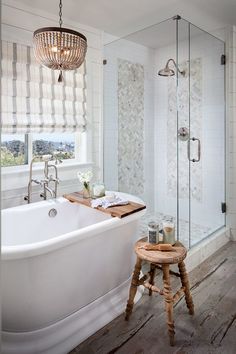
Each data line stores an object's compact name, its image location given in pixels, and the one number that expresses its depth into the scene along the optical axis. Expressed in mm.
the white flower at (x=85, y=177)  2668
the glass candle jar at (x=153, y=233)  2004
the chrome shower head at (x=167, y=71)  3528
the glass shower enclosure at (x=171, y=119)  3305
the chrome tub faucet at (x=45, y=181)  2489
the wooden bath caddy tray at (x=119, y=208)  2111
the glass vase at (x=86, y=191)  2643
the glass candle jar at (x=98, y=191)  2629
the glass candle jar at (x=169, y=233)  2008
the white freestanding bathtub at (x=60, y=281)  1581
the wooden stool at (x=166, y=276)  1797
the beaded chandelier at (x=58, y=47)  1860
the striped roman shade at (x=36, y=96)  2420
